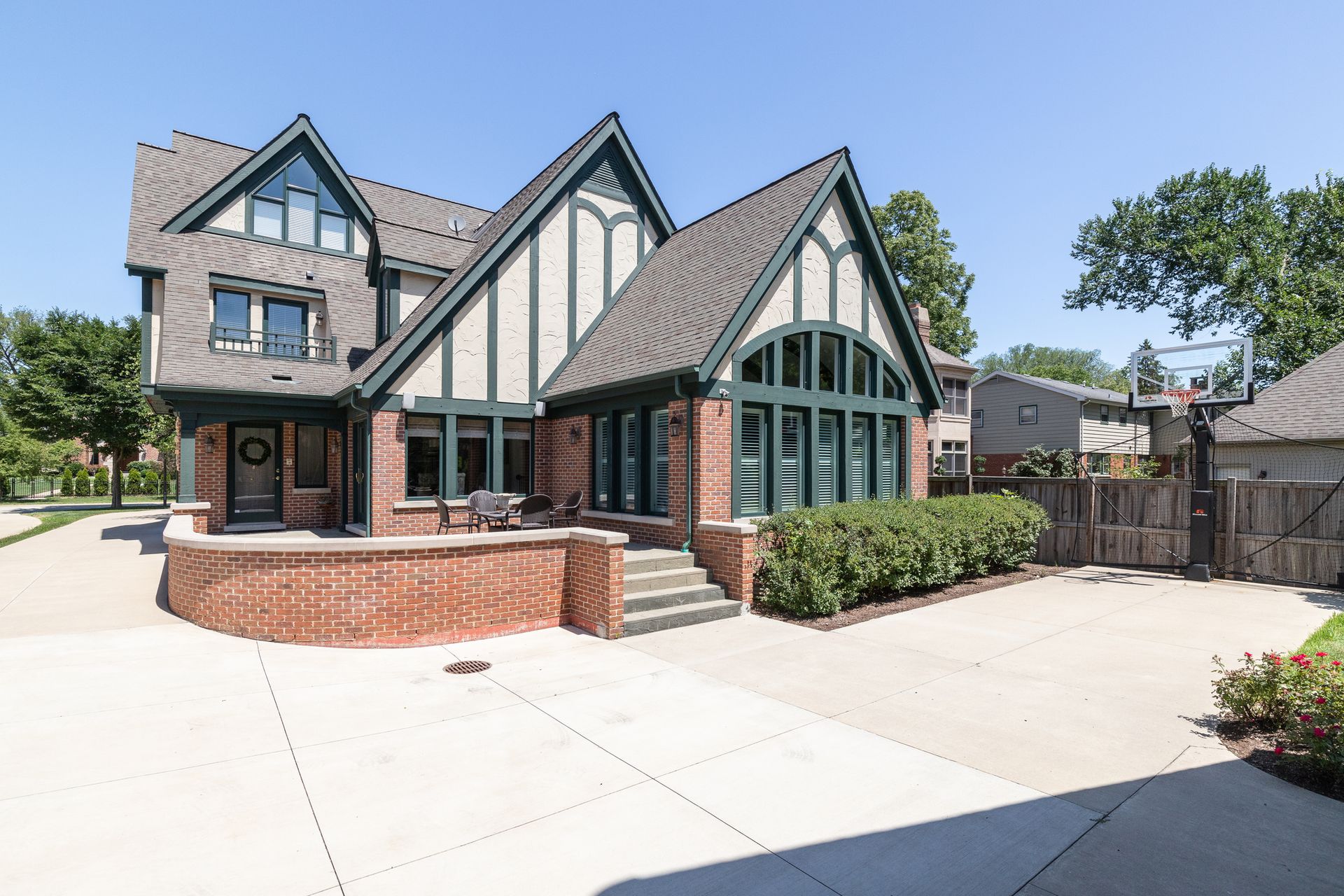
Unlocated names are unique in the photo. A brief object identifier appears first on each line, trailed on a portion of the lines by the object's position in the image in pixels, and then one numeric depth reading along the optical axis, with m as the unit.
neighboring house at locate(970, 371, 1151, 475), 29.91
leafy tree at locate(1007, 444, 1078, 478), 26.58
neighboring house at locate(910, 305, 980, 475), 28.41
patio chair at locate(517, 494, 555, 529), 10.20
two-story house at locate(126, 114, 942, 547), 10.77
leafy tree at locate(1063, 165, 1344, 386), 26.00
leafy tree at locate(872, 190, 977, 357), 35.88
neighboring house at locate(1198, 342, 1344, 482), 16.70
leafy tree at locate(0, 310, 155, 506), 26.95
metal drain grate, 6.34
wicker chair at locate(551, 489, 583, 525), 11.26
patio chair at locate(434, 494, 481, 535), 10.62
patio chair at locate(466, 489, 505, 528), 10.40
